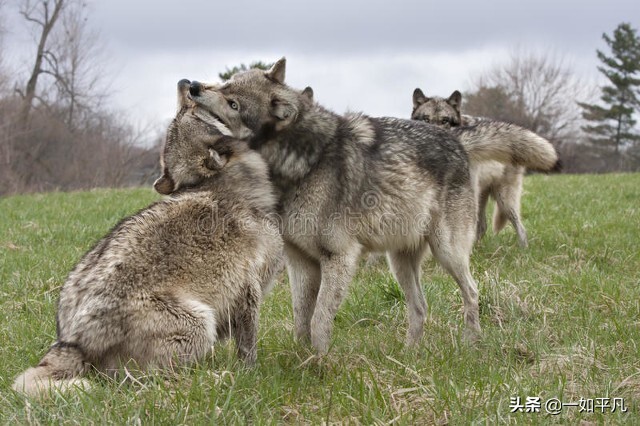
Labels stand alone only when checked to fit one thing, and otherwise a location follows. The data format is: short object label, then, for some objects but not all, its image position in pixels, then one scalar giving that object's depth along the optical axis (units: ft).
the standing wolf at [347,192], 16.87
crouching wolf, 12.94
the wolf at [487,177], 31.09
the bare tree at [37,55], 121.60
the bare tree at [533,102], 163.02
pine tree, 163.22
